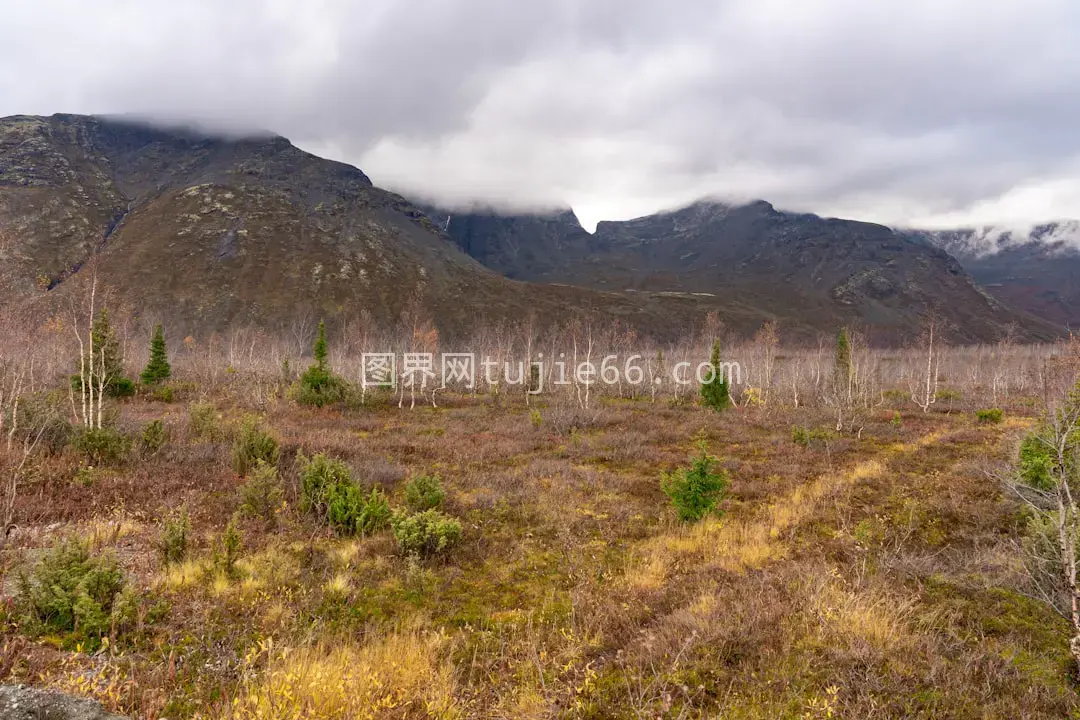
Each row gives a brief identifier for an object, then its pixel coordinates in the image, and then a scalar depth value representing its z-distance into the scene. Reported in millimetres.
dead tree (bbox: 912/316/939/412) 32812
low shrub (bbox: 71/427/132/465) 11703
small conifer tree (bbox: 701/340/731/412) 33125
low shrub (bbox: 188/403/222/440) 15344
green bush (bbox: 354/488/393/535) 9328
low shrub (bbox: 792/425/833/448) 20453
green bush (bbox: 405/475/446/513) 10523
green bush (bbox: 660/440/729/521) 10617
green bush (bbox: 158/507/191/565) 7273
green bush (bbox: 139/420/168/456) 12805
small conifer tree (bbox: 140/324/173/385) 33969
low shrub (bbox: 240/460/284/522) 9516
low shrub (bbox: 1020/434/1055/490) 10081
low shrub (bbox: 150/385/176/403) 27234
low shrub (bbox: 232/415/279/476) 12334
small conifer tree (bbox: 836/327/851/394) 28650
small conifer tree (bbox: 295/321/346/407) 27875
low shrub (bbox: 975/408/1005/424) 27484
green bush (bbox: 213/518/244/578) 7000
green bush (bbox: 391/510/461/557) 8453
